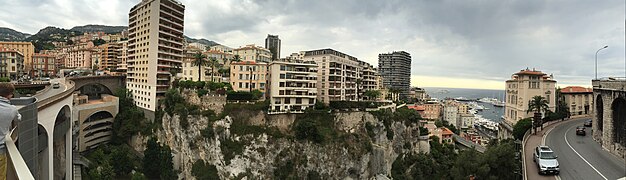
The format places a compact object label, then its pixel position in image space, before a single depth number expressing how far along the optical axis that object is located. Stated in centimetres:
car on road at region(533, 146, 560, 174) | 1464
